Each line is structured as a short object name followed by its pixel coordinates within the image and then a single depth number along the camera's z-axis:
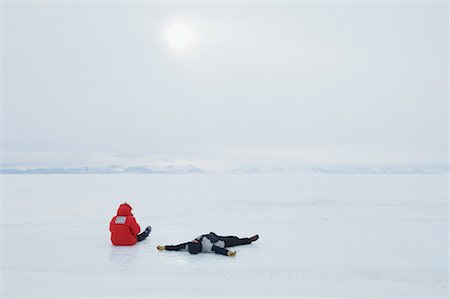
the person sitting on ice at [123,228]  6.56
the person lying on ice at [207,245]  5.88
